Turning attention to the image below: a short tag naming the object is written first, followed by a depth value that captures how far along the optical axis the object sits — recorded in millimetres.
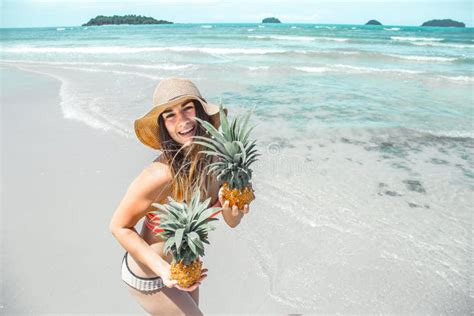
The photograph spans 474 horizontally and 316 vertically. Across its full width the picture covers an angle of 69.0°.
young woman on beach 1998
